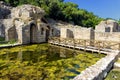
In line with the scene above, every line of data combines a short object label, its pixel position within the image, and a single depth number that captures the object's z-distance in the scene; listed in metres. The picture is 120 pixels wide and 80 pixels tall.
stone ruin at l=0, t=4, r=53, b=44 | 10.50
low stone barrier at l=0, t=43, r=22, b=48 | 8.90
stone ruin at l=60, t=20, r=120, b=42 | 8.91
